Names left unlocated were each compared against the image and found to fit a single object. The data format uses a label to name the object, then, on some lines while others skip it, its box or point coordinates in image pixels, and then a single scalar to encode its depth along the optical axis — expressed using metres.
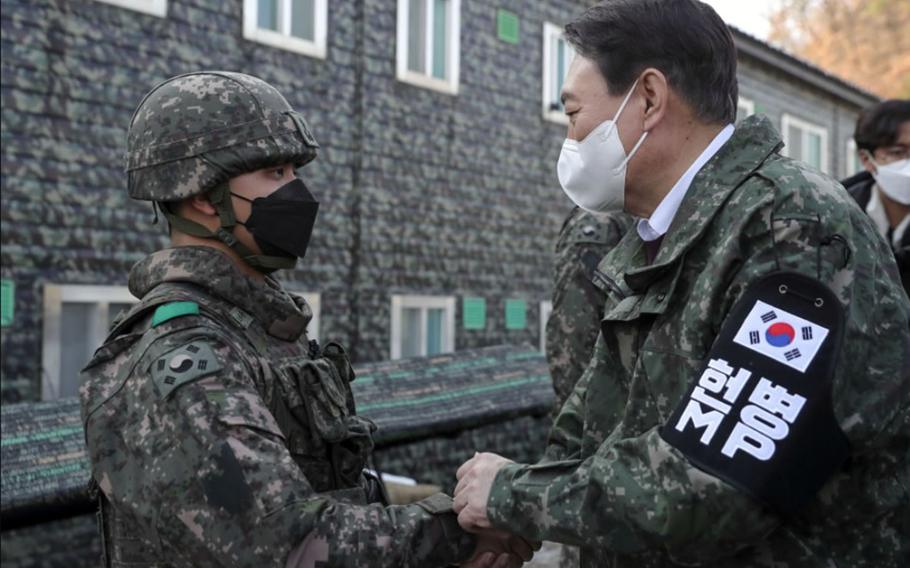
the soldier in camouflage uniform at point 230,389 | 2.15
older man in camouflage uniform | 1.77
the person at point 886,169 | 4.54
